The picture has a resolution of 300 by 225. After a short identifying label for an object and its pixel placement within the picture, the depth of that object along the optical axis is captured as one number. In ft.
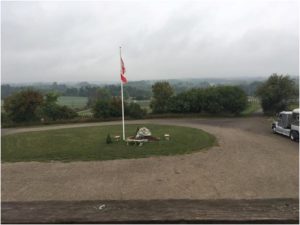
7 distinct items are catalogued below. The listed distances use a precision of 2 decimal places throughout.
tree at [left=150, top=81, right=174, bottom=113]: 101.86
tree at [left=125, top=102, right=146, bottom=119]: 96.94
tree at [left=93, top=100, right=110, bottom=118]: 98.15
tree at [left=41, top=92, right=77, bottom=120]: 103.04
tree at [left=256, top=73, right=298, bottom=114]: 89.76
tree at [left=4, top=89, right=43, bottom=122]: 101.14
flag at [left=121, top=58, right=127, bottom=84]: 51.92
